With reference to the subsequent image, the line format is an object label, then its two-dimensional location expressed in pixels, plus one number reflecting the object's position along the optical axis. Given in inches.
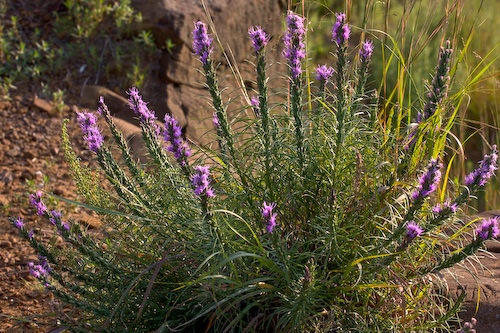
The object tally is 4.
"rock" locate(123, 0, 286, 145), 183.8
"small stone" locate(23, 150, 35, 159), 162.2
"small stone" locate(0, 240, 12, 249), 128.2
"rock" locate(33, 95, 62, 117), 177.0
